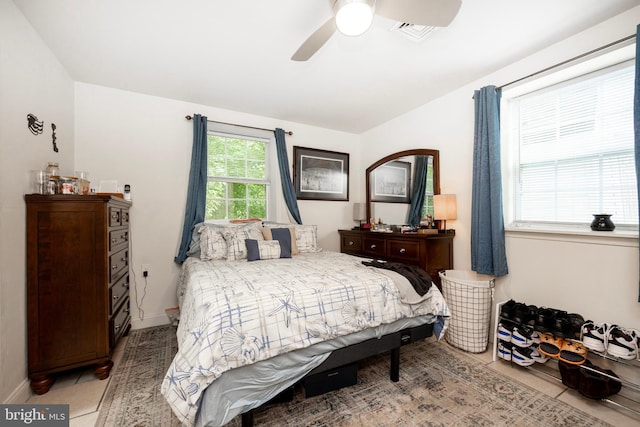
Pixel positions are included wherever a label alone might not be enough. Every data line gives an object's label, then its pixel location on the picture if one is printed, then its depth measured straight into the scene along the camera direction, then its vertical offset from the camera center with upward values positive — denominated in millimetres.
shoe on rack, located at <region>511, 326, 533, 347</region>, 1991 -958
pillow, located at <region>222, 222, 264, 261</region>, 2674 -274
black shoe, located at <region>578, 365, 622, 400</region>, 1639 -1085
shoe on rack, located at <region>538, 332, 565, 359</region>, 1865 -973
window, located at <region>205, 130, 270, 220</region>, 3381 +455
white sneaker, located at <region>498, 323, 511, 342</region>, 2092 -980
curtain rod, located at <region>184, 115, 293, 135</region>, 3107 +1113
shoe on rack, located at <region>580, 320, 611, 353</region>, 1699 -828
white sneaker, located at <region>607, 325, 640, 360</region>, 1614 -823
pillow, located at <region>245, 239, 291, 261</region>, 2602 -388
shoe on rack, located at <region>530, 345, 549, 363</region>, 1958 -1083
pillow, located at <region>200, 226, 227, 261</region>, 2670 -346
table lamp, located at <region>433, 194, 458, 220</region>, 2814 +38
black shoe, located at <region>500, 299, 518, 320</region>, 2154 -818
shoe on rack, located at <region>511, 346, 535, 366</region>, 1972 -1097
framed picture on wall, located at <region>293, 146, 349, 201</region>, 3865 +564
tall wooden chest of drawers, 1751 -504
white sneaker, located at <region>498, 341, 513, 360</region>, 2076 -1105
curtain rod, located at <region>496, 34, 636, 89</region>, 1775 +1139
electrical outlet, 2912 -633
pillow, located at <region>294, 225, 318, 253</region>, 3137 -324
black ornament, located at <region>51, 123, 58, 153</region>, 2158 +619
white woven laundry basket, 2312 -901
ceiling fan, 1347 +1078
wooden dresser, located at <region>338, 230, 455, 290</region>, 2715 -431
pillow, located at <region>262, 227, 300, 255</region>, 2891 -259
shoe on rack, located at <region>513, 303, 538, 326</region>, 2041 -813
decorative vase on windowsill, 1872 -94
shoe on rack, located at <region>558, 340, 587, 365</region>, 1774 -978
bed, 1245 -659
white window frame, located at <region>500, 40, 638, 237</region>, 1867 +773
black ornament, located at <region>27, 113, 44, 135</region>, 1825 +629
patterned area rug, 1536 -1219
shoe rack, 1637 -1117
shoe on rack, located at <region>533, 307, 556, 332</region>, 1931 -813
